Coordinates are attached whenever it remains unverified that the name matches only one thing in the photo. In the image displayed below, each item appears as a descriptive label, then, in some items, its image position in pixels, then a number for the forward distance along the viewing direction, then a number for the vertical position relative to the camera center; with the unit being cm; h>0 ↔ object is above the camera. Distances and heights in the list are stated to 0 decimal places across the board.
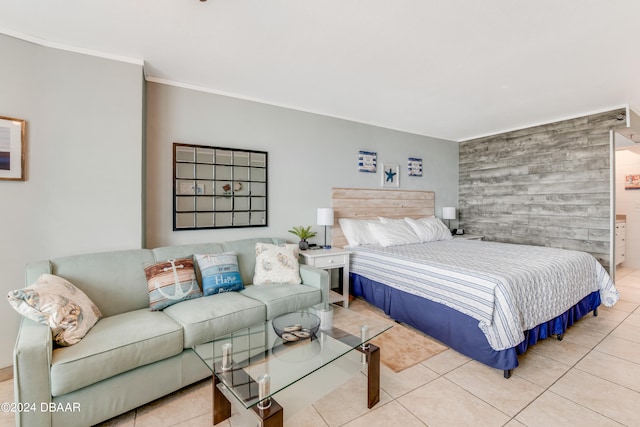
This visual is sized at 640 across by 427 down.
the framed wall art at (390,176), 445 +56
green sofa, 145 -74
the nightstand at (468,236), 477 -40
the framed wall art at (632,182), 543 +57
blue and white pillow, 243 -52
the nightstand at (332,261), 320 -55
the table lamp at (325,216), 356 -4
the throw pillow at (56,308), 158 -54
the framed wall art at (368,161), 418 +74
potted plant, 345 -26
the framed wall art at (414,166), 474 +76
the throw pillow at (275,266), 275 -51
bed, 216 -63
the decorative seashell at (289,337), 187 -80
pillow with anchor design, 219 -55
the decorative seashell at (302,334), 190 -79
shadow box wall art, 292 +27
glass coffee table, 132 -83
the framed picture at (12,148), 207 +46
